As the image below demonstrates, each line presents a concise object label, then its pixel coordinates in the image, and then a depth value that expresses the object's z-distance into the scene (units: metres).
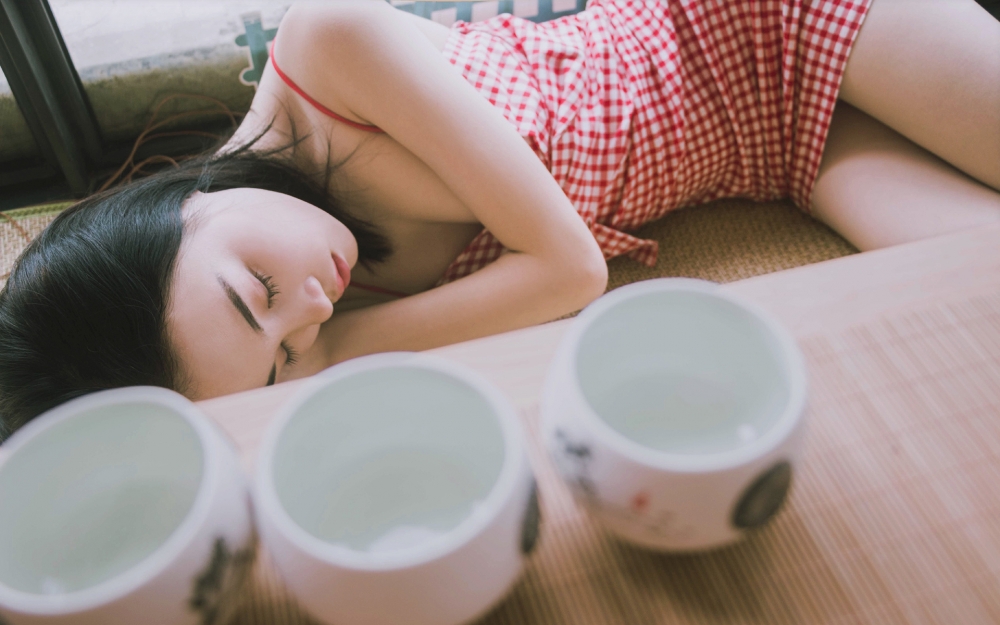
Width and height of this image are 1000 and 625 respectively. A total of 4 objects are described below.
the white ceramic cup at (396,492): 0.22
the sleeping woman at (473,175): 0.54
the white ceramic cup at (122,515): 0.22
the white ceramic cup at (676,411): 0.24
